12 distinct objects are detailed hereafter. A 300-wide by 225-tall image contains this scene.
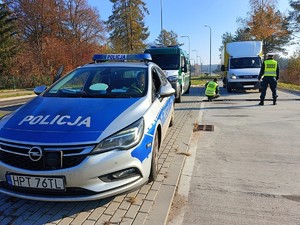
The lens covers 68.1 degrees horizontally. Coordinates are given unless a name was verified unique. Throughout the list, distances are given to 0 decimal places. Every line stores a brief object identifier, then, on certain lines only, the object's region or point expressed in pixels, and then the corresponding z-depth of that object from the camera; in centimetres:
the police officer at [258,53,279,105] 878
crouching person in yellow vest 1012
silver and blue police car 221
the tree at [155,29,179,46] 4390
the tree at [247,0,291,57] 2441
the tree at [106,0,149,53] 3215
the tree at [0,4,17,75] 2488
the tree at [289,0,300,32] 2994
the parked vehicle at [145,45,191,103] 931
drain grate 568
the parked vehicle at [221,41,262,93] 1234
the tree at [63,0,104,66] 2958
